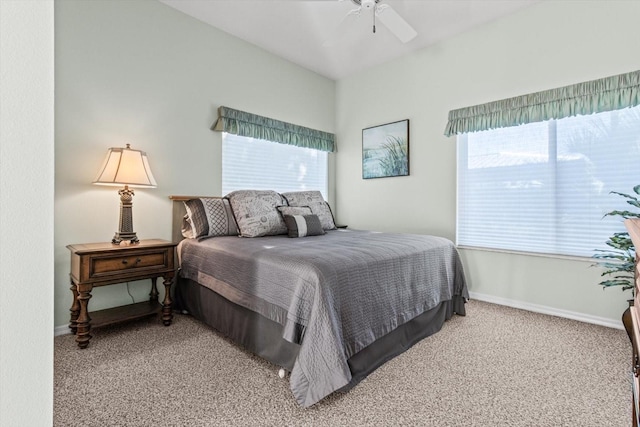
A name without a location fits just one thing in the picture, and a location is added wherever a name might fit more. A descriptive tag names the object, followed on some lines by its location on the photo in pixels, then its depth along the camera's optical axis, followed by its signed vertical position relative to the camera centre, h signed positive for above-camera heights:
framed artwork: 3.81 +0.83
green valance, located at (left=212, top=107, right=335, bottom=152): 3.24 +1.00
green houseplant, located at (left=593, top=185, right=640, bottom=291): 2.09 -0.33
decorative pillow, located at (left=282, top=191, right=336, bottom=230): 3.33 +0.11
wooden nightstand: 2.08 -0.44
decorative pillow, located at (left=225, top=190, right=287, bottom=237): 2.75 -0.01
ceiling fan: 2.48 +1.61
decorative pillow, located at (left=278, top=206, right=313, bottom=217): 3.02 +0.03
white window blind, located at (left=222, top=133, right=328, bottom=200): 3.42 +0.59
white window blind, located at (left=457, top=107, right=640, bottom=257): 2.52 +0.30
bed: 1.54 -0.47
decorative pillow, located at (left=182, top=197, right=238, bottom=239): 2.73 -0.06
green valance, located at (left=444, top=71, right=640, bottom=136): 2.40 +0.98
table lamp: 2.31 +0.28
